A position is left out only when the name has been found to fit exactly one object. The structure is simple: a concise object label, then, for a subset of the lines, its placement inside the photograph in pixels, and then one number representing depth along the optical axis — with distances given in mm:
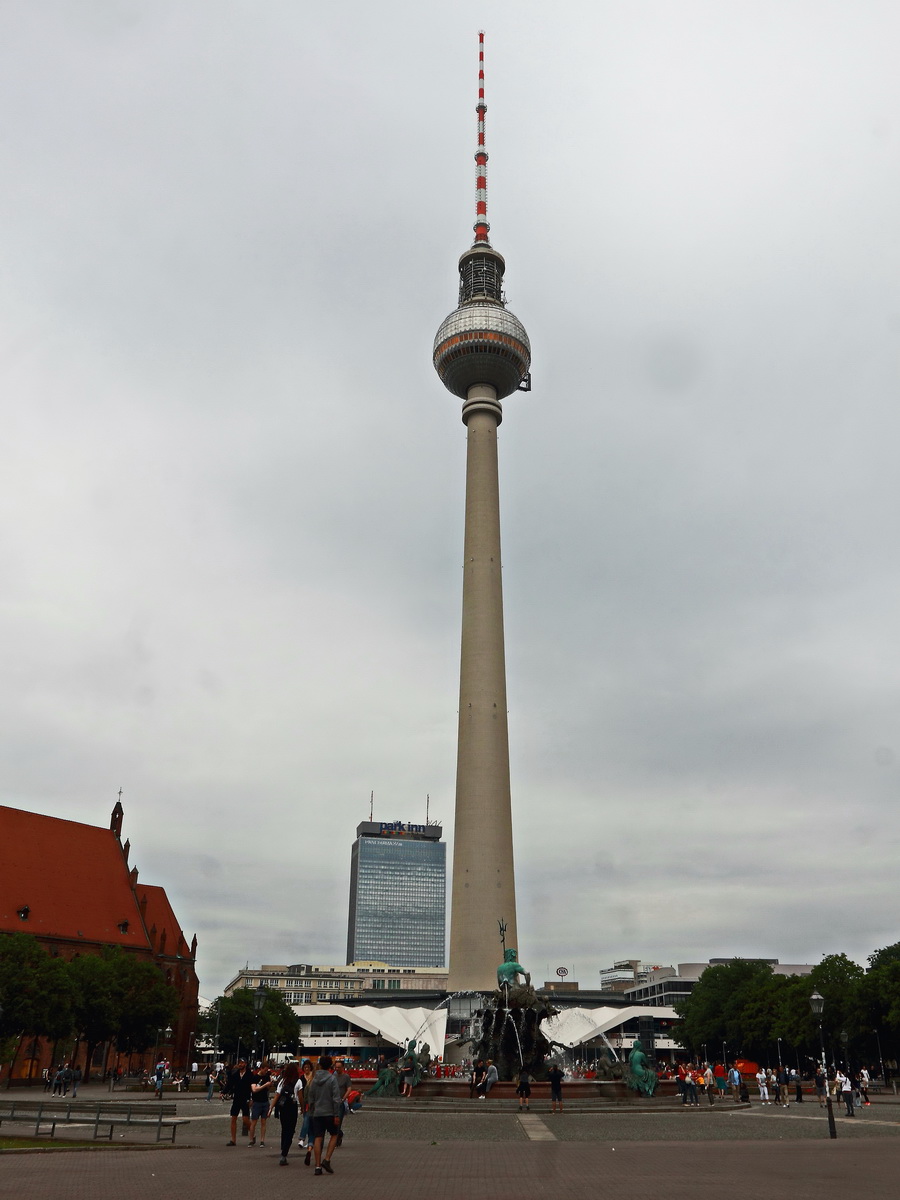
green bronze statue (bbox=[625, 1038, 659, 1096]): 41688
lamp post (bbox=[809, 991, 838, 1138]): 30444
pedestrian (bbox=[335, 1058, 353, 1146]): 19406
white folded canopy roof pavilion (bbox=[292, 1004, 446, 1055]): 84375
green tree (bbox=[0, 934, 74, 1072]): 59344
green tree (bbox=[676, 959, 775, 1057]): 88750
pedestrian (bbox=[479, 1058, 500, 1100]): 39031
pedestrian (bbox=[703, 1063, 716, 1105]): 44450
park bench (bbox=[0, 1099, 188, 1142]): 25312
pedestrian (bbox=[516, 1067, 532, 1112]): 35281
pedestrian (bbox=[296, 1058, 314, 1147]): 20406
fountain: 45094
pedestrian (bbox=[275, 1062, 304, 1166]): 19750
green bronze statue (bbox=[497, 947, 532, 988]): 47562
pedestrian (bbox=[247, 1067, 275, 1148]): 23688
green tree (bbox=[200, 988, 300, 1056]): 105375
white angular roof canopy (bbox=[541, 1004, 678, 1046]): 93438
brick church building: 84375
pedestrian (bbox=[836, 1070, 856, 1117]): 37062
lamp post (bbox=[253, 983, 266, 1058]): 38906
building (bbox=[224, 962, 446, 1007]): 191538
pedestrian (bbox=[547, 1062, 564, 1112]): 34406
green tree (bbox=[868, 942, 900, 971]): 79900
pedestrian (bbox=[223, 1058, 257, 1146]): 23422
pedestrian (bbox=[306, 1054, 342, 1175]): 17516
